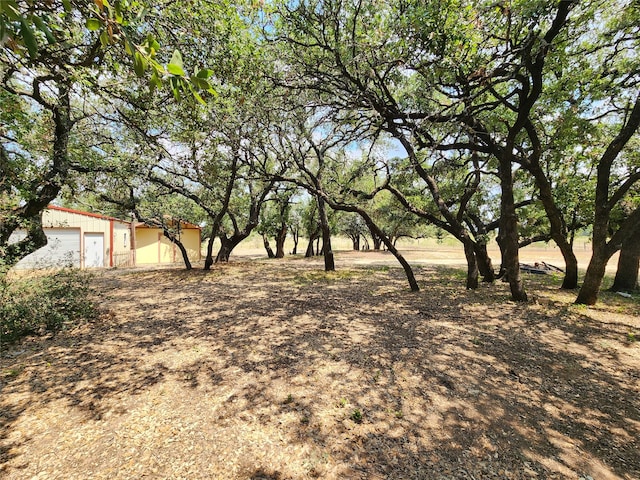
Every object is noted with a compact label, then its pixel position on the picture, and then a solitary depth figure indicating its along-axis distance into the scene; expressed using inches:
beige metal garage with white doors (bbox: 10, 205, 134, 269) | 549.0
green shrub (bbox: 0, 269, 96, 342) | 167.9
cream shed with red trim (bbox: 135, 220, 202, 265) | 742.5
